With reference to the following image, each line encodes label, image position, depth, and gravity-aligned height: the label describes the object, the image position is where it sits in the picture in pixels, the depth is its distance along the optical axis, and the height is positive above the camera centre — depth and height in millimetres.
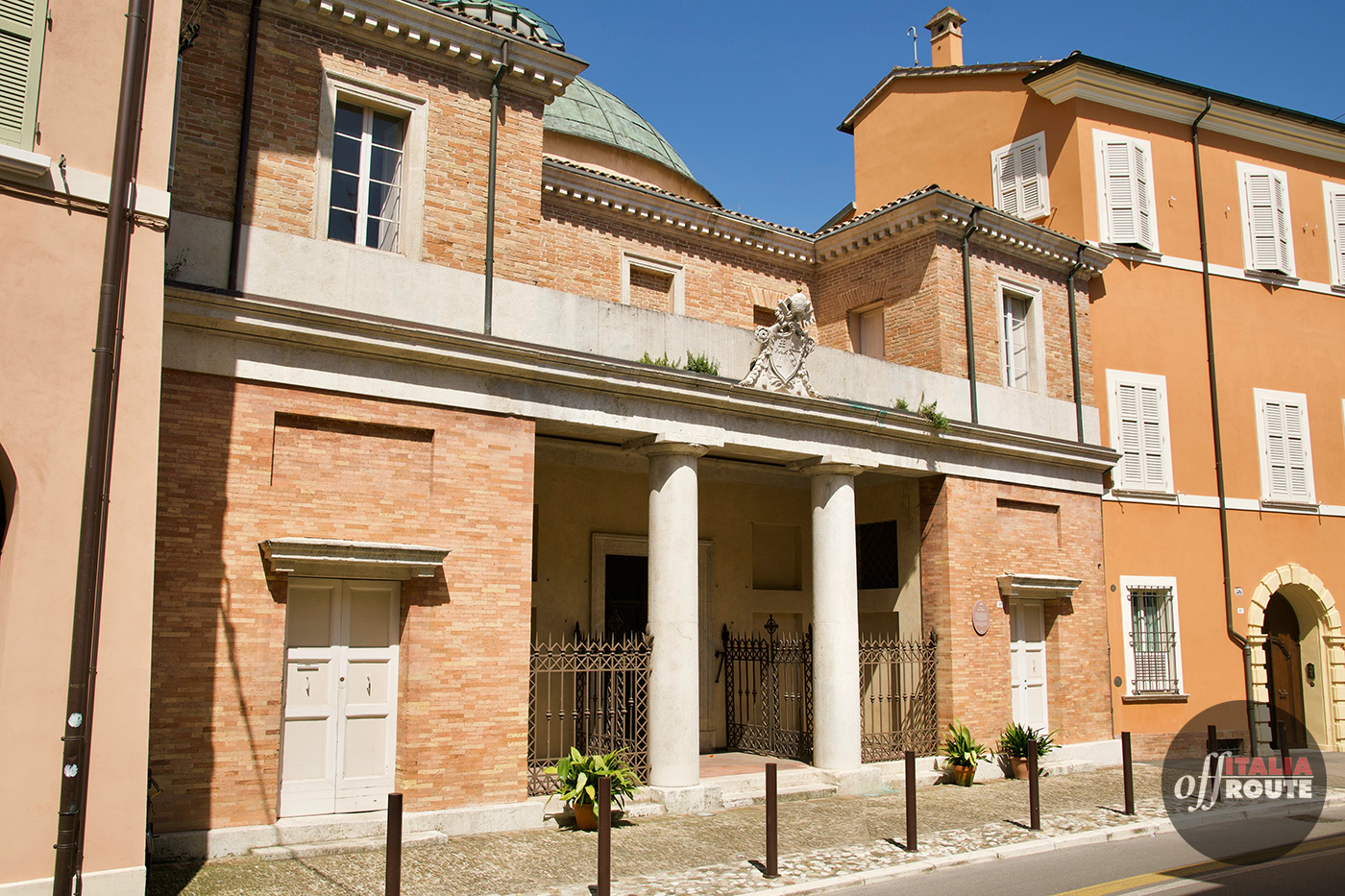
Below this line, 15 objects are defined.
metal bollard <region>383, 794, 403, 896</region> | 6613 -1620
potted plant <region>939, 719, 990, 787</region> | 13539 -2024
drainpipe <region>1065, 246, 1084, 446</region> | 16406 +4318
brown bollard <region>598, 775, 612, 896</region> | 7562 -1761
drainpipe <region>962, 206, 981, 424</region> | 15071 +4763
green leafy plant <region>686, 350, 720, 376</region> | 12156 +2829
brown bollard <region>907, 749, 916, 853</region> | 9539 -1897
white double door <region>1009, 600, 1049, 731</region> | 15133 -862
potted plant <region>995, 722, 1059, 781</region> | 14070 -2005
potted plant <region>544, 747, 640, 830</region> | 10094 -1787
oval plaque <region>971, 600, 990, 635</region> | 14469 -210
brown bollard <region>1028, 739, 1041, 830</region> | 10539 -2024
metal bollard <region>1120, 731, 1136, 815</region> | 11302 -1914
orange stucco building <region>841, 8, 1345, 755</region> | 17000 +4475
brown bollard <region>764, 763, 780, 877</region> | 8484 -1902
